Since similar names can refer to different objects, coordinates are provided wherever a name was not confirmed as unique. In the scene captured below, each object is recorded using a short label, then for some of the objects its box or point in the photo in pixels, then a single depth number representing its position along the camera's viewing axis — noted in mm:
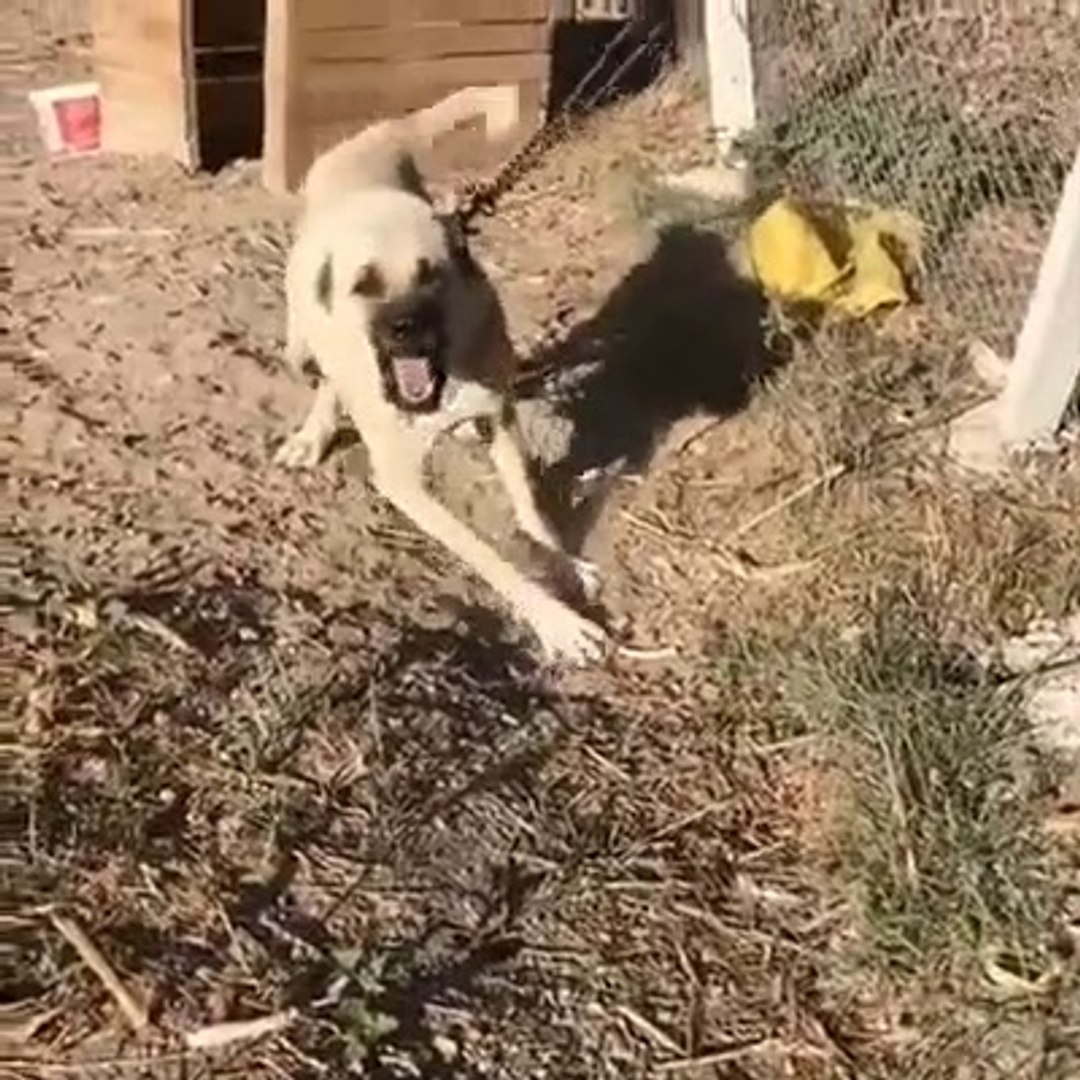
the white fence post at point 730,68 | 5629
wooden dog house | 5391
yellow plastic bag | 5008
